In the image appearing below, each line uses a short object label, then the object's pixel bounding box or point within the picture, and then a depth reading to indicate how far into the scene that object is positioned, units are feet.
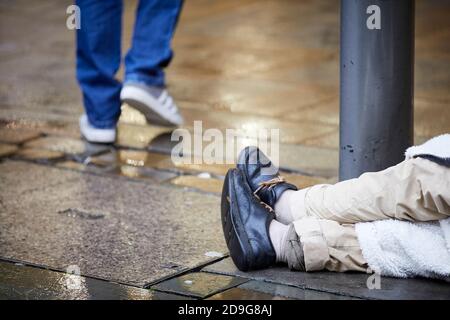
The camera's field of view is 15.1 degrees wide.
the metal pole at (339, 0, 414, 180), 17.58
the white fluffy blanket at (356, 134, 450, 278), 15.31
